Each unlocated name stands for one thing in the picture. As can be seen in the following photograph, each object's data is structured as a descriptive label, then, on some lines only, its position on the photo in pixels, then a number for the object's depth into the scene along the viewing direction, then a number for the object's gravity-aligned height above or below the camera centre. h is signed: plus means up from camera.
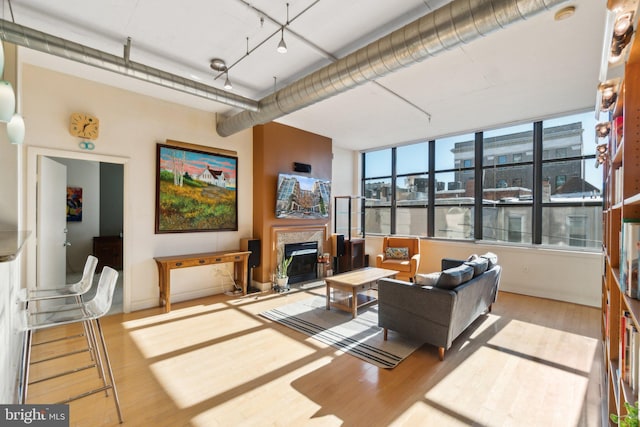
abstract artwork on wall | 6.25 +0.16
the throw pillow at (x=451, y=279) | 2.99 -0.67
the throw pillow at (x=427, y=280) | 3.14 -0.71
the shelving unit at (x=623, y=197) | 1.38 +0.10
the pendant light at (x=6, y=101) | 1.62 +0.62
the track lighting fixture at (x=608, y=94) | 1.93 +0.81
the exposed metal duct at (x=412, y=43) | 2.03 +1.41
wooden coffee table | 4.02 -1.00
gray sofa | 2.92 -0.96
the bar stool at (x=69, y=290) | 2.50 -0.70
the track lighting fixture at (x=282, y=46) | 2.59 +1.49
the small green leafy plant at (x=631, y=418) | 1.00 -0.71
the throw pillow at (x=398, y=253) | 6.03 -0.82
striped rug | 3.04 -1.44
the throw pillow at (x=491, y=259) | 3.91 -0.62
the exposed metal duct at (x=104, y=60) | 2.43 +1.48
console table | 4.19 -0.77
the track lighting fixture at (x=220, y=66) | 3.35 +1.73
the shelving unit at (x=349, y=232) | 6.68 -0.47
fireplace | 5.84 -0.98
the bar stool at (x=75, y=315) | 2.02 -0.75
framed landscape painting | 4.51 +0.39
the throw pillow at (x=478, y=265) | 3.46 -0.61
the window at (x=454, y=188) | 6.11 +0.56
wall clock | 3.70 +1.11
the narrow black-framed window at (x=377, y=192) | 7.53 +0.58
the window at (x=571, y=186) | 4.78 +0.49
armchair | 5.57 -0.87
